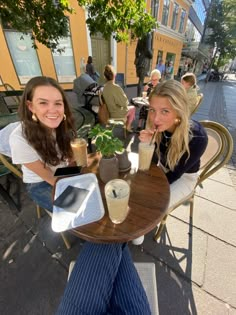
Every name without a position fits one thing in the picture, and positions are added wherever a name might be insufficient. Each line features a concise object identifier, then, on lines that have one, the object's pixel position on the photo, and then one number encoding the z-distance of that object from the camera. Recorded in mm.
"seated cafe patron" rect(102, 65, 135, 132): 3027
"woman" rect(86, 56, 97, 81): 6151
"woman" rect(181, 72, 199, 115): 3475
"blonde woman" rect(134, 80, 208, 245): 1188
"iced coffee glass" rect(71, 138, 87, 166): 1155
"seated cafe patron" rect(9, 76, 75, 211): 1163
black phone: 1135
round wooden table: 782
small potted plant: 908
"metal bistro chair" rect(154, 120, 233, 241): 1368
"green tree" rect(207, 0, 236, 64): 13188
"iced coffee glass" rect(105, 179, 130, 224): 749
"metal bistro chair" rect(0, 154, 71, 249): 1324
